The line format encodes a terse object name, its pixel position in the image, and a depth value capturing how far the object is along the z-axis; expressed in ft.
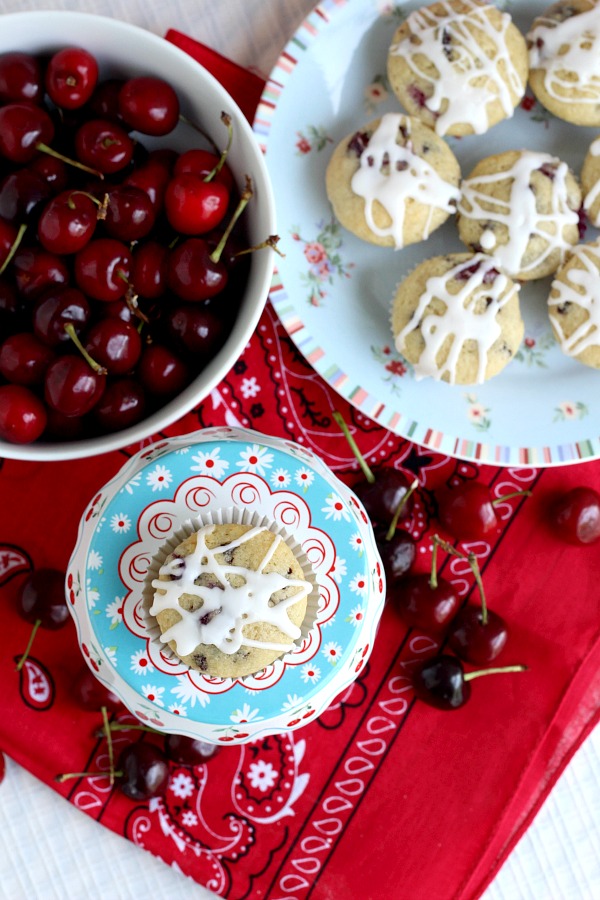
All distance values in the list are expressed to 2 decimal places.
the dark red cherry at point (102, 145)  2.71
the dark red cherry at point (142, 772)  3.33
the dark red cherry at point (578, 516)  3.40
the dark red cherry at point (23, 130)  2.64
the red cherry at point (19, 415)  2.61
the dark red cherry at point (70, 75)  2.67
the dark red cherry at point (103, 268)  2.67
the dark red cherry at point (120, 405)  2.73
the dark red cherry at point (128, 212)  2.68
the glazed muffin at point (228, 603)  2.33
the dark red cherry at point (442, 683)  3.37
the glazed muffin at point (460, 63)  3.24
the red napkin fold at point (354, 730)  3.46
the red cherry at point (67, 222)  2.58
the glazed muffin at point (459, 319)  3.27
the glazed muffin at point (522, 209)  3.29
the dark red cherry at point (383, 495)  3.40
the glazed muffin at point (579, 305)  3.28
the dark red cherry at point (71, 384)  2.56
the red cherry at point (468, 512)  3.39
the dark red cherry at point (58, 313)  2.61
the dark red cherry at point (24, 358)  2.64
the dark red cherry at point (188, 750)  3.32
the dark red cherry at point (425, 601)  3.39
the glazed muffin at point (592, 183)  3.35
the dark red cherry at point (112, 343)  2.63
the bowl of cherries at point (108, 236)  2.63
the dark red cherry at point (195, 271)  2.67
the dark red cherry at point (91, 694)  3.31
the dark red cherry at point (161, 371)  2.79
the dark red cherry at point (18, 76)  2.69
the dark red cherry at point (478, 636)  3.40
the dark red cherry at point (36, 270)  2.67
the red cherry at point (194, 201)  2.67
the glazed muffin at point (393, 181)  3.26
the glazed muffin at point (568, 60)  3.22
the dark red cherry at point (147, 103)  2.70
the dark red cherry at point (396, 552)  3.38
